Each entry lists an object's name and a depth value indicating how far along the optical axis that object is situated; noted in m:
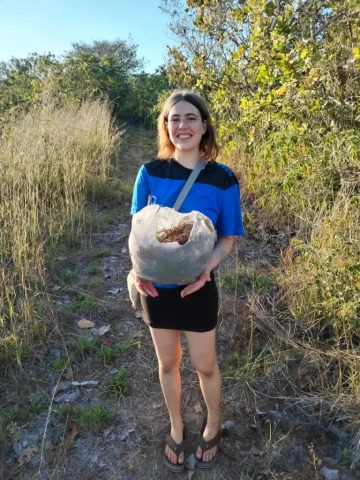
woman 1.59
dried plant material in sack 1.40
